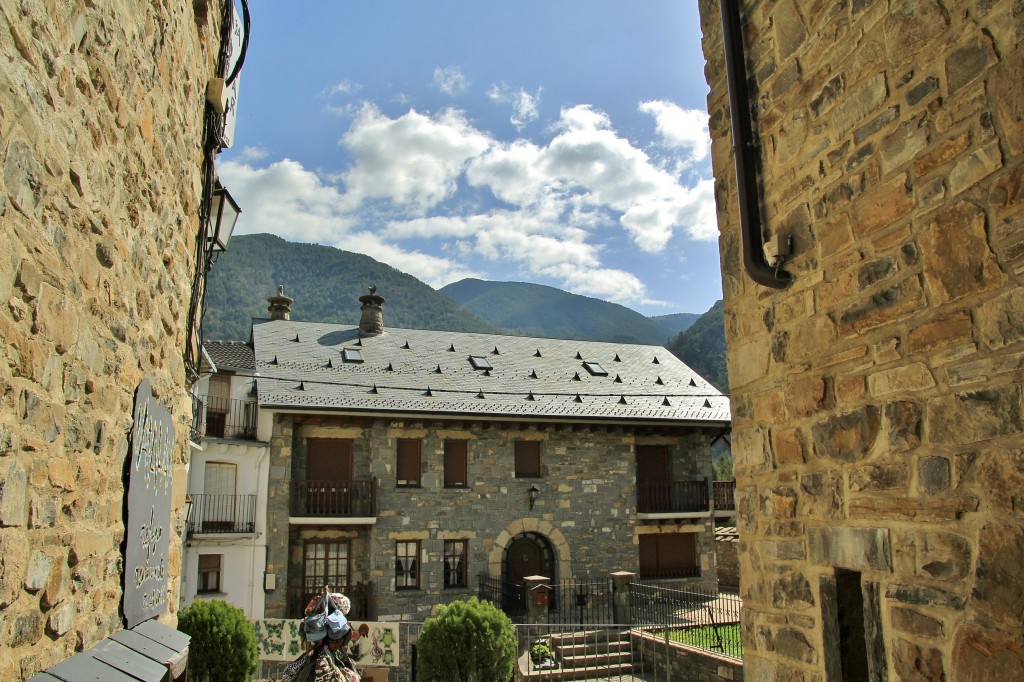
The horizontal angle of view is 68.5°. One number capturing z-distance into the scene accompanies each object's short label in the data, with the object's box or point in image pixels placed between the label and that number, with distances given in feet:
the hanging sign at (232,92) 17.48
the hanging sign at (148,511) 11.43
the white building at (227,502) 49.98
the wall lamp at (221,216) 18.01
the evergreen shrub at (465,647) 36.17
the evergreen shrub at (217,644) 33.60
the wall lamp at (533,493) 58.23
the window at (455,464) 57.93
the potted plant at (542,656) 42.44
